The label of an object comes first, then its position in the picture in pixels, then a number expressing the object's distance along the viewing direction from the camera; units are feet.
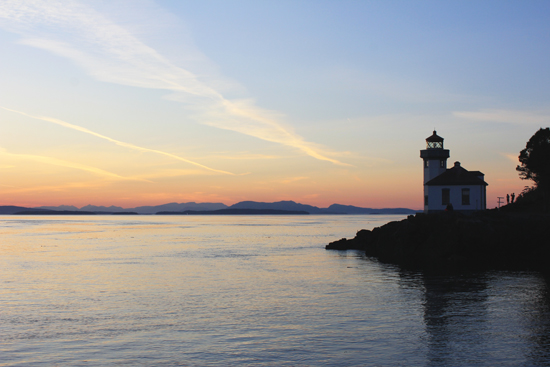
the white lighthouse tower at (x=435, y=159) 211.20
